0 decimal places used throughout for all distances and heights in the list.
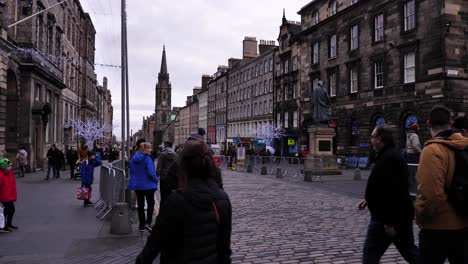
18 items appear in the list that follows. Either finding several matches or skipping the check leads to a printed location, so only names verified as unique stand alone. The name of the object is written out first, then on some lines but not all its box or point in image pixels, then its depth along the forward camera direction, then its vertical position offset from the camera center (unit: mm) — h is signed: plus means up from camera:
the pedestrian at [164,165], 7811 -499
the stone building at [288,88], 47219 +6270
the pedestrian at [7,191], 8508 -1082
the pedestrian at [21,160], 23156 -1172
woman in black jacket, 2756 -548
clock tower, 132875 +11405
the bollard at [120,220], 8141 -1587
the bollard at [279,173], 22922 -1845
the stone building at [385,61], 25069 +5821
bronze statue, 22562 +1931
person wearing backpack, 3508 -543
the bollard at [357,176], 20555 -1789
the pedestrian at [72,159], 22844 -1089
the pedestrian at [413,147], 12492 -207
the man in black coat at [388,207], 4301 -696
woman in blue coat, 8383 -800
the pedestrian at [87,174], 12203 -1015
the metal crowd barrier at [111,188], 9938 -1211
